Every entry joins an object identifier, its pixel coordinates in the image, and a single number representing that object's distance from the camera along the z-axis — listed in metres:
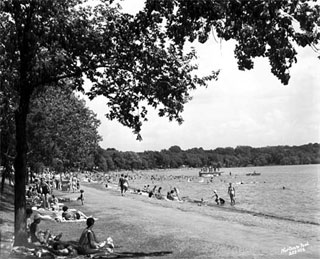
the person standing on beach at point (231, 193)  47.47
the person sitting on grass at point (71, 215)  21.47
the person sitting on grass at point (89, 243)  13.57
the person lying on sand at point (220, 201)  46.63
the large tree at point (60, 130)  27.56
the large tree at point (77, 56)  13.10
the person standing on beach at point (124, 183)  45.00
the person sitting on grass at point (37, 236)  13.94
